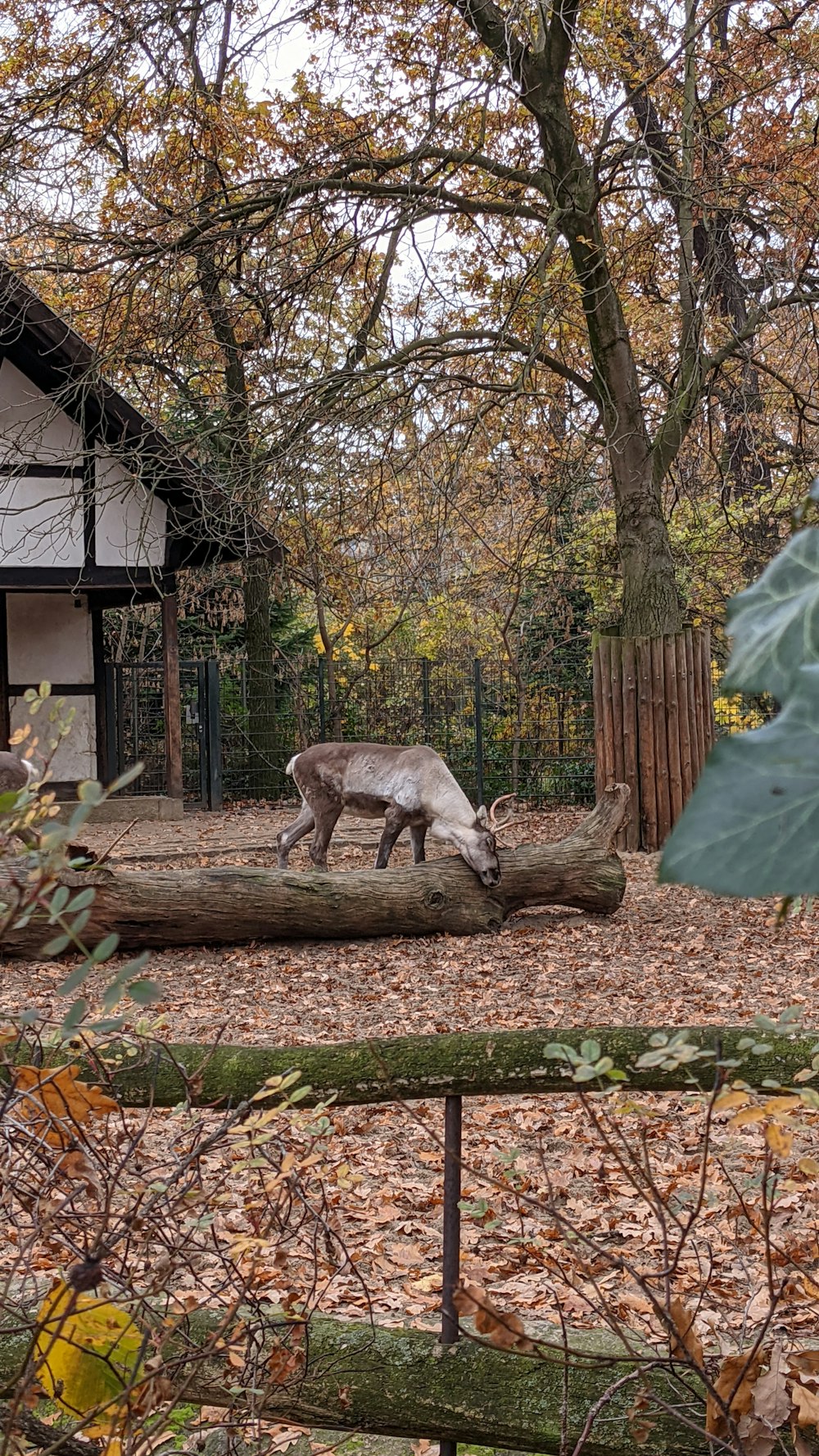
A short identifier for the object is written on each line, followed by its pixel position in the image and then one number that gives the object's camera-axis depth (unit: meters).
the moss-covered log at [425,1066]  2.68
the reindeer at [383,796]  9.98
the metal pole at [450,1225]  2.56
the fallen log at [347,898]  8.15
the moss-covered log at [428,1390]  2.48
